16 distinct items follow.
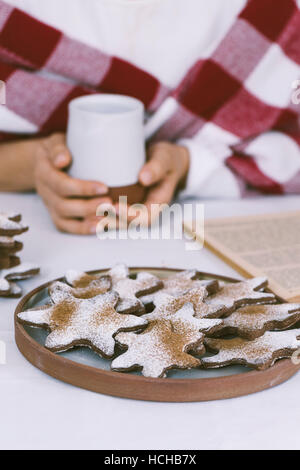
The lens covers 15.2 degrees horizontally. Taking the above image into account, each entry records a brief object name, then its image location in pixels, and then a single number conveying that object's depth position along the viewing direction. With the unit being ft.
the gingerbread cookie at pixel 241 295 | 2.87
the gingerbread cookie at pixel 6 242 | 3.15
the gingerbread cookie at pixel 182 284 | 2.94
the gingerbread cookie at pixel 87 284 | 2.93
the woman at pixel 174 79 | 4.08
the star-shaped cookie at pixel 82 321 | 2.67
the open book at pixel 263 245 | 3.25
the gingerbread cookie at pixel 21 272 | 3.19
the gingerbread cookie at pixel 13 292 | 3.11
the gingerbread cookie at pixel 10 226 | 3.14
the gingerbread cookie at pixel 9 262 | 3.21
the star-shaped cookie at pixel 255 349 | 2.62
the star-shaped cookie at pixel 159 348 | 2.58
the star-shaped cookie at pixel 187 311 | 2.71
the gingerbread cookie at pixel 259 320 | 2.74
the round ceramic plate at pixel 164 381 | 2.57
